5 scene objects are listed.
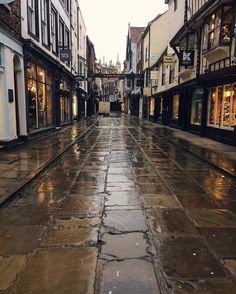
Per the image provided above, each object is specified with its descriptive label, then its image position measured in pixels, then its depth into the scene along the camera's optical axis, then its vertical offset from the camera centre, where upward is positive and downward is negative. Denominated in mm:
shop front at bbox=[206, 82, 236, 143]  10868 +208
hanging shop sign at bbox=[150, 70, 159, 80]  23830 +4185
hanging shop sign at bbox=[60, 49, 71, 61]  16221 +4232
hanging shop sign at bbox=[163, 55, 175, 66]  17285 +4151
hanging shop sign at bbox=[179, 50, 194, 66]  14189 +3555
